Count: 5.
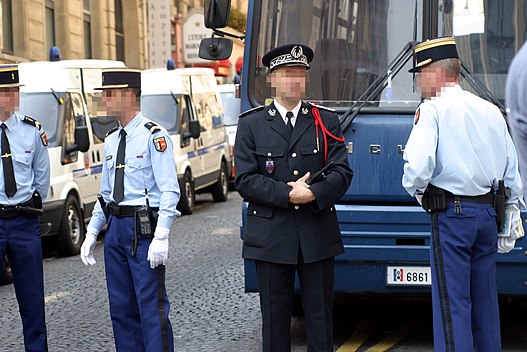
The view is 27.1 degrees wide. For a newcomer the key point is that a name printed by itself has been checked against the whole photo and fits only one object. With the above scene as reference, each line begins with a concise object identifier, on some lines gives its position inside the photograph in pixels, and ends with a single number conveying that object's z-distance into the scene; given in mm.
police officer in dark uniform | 5484
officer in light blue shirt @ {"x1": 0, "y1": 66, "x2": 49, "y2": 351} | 6355
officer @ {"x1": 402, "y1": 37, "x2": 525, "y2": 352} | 5492
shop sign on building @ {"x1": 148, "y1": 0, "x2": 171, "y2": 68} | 39719
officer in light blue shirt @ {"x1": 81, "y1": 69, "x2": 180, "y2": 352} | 5754
